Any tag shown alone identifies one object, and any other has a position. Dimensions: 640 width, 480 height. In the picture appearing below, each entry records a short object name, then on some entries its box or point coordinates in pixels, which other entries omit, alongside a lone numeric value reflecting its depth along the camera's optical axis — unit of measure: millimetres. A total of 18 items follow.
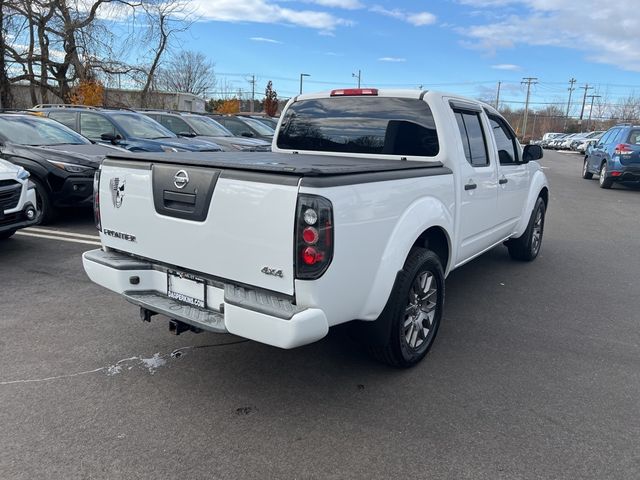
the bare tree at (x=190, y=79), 61197
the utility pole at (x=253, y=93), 67562
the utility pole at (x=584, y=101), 94388
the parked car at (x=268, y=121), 17984
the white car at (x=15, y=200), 6113
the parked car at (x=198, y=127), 12948
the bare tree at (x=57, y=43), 27703
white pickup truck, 2812
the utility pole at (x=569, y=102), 95062
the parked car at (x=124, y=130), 10031
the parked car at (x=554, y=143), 48800
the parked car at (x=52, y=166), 7801
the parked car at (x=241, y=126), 16384
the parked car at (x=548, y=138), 55656
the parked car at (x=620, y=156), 14281
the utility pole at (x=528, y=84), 84231
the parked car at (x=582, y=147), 36138
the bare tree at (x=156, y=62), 31222
